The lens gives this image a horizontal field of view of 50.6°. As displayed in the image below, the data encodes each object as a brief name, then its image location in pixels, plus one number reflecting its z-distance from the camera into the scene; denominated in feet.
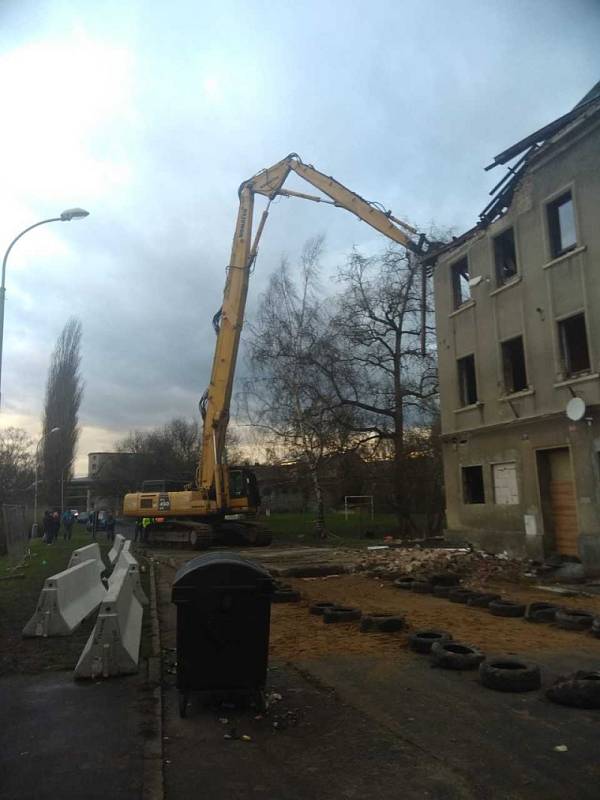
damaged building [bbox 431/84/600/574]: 49.16
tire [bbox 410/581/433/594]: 41.27
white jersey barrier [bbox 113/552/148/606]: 31.12
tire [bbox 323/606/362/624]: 30.99
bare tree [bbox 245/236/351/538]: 103.40
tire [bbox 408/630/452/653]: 24.57
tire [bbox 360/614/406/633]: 28.43
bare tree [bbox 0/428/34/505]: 198.76
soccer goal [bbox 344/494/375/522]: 121.63
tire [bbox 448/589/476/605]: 36.99
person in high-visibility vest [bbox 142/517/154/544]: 90.53
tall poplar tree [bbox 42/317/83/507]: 216.13
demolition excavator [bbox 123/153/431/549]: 79.30
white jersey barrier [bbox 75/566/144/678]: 21.12
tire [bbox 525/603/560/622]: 30.96
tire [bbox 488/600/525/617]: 32.53
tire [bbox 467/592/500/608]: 35.29
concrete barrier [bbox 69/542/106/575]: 41.32
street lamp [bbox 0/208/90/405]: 50.14
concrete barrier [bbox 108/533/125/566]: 55.10
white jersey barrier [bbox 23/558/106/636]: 27.71
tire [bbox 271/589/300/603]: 38.17
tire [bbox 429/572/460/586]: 43.58
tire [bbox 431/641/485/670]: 22.02
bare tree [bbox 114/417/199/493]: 241.55
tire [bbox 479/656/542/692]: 19.31
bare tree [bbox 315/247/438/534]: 102.73
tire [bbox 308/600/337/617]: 33.02
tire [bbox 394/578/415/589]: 42.96
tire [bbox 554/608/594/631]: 28.91
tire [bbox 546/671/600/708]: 17.62
